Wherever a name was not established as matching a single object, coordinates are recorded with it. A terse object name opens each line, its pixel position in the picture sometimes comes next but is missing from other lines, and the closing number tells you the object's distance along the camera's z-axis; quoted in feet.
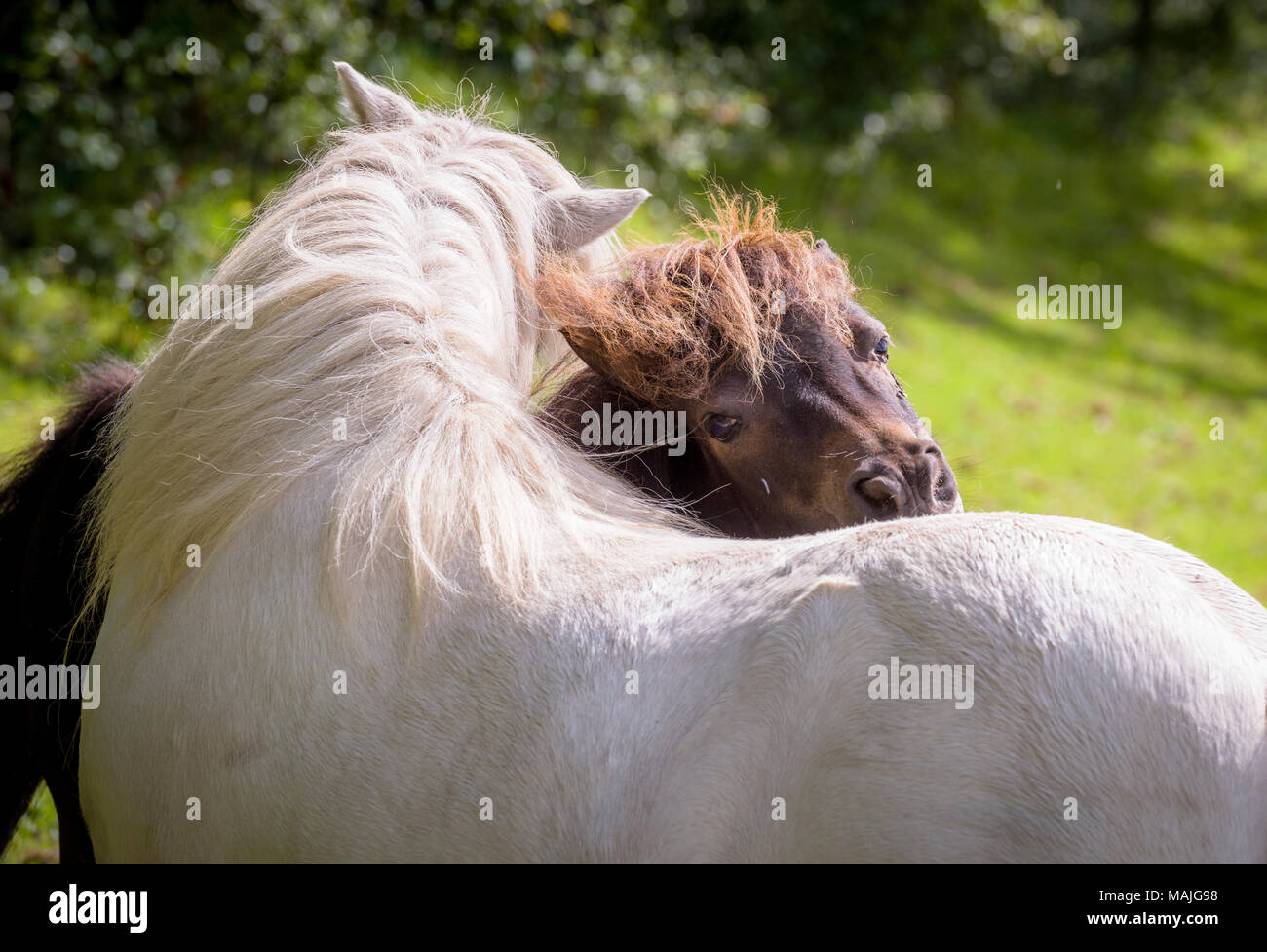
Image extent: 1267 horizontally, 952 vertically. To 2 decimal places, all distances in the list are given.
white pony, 14.41
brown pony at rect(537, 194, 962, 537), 15.76
